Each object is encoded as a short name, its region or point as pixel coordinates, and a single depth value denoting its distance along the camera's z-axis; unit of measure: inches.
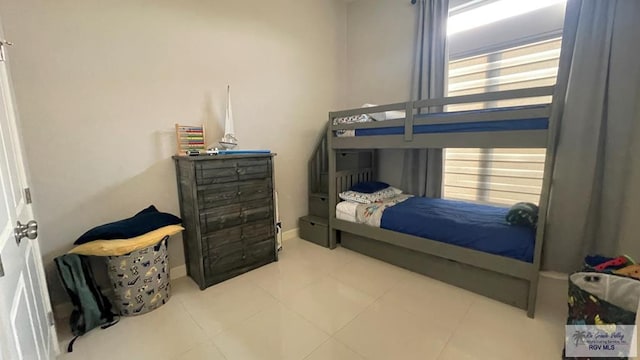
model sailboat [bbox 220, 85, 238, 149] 97.4
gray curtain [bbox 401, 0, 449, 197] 107.6
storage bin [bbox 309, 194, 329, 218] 126.4
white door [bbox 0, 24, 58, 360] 28.8
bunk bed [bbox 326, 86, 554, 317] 69.4
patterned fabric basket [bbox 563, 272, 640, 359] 49.6
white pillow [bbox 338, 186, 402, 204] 110.8
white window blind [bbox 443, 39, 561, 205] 93.3
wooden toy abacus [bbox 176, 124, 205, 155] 89.2
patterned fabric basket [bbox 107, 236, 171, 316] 71.4
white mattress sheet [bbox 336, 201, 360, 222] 109.0
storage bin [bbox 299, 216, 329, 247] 119.4
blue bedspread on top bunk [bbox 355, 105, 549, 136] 66.6
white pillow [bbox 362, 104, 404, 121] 104.4
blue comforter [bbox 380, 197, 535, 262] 74.1
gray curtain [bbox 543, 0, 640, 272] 70.0
